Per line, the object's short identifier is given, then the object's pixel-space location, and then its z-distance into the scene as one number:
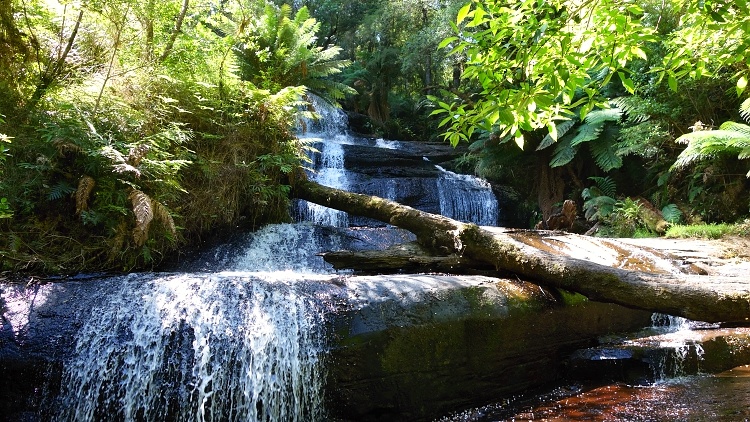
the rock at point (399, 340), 3.12
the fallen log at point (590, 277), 3.38
